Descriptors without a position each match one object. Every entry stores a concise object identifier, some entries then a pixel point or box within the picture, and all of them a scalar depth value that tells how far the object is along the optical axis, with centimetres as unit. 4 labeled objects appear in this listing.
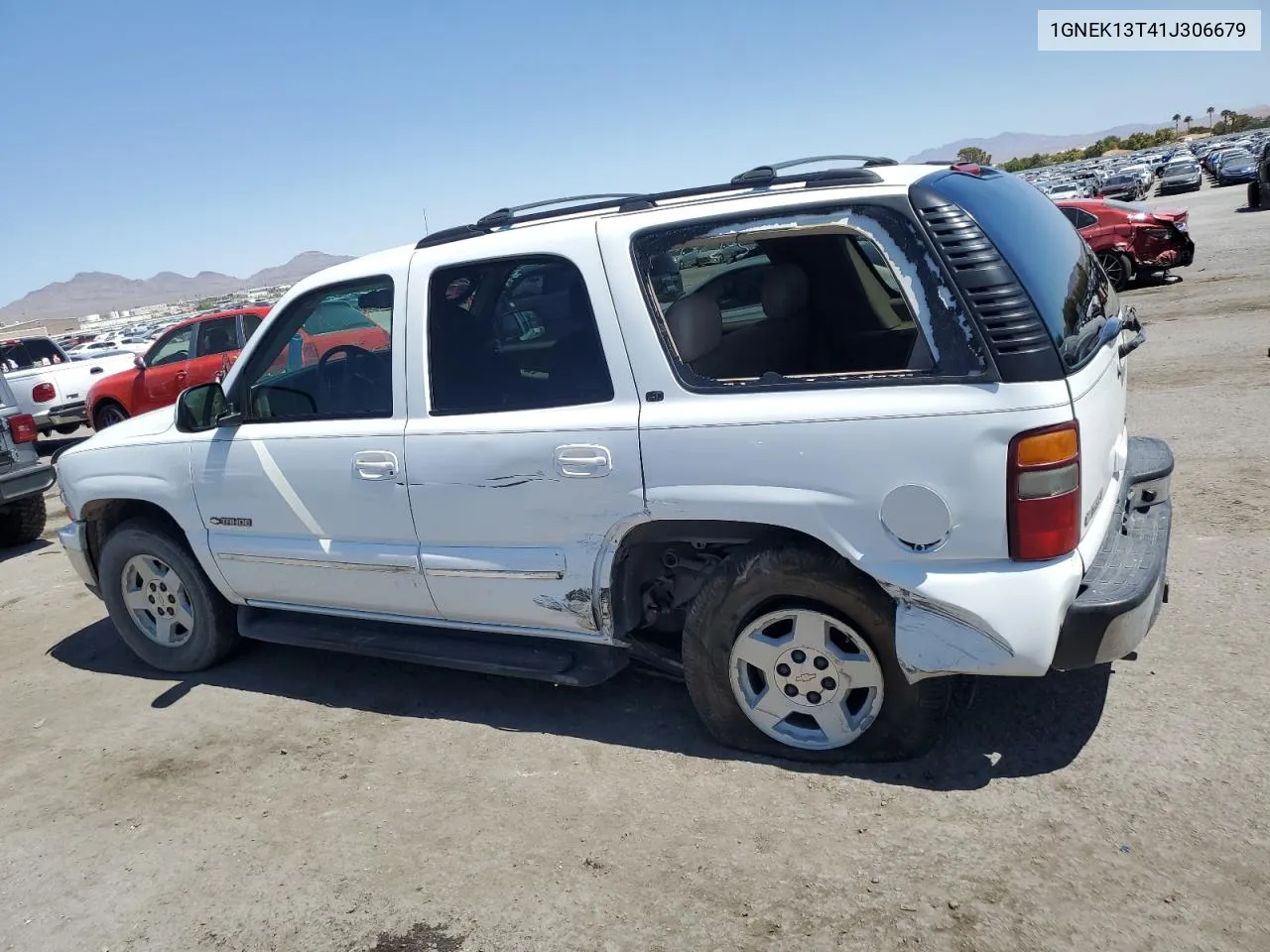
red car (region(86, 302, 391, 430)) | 1322
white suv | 296
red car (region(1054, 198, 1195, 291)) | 1642
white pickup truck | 1416
